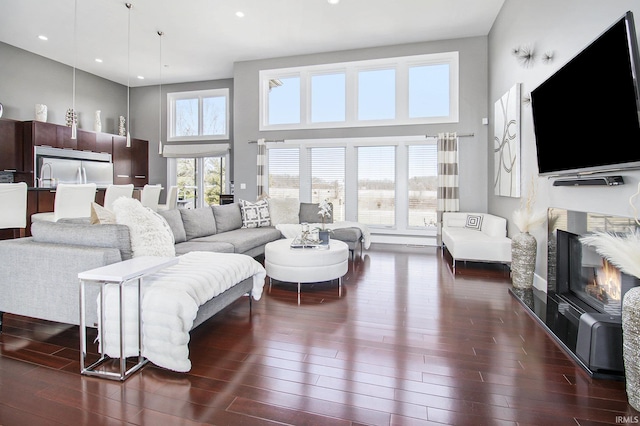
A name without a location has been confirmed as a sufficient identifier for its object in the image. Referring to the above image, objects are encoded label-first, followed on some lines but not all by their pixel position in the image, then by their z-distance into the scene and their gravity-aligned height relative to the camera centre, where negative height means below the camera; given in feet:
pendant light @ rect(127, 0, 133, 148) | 16.96 +9.84
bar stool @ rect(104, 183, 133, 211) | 16.74 +0.62
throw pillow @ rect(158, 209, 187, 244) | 13.17 -0.71
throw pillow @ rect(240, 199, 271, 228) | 18.12 -0.46
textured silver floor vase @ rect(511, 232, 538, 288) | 11.80 -1.86
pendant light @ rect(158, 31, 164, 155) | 29.12 +7.89
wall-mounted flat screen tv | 6.59 +2.29
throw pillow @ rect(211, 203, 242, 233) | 16.41 -0.58
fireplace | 7.87 -1.81
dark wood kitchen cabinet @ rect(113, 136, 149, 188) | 26.78 +3.45
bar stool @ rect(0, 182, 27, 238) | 14.25 -0.07
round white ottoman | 11.59 -2.00
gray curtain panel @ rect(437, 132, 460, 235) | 20.38 +2.07
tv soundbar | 7.49 +0.62
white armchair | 14.80 -1.58
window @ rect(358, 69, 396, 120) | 21.99 +7.13
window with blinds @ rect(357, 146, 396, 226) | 22.29 +1.36
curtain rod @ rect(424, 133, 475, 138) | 20.46 +4.21
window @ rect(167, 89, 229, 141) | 27.94 +7.42
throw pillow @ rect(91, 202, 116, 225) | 8.96 -0.29
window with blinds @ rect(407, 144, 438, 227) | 21.61 +1.37
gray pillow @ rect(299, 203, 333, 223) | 19.57 -0.48
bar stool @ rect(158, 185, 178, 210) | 20.49 +0.41
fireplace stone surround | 6.47 -2.28
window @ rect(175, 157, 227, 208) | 28.48 +2.11
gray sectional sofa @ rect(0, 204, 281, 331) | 7.27 -1.30
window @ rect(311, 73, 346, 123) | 22.91 +7.21
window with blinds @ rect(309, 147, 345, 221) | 23.12 +1.98
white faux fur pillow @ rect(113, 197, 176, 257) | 8.63 -0.63
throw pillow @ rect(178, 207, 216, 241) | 14.24 -0.74
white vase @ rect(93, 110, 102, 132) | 25.80 +6.05
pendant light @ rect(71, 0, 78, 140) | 16.81 +9.75
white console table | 6.21 -1.59
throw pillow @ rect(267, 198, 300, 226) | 18.94 -0.26
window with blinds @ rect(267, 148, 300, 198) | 23.94 +2.32
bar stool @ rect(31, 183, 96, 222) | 14.83 +0.12
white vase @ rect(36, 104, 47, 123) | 22.09 +5.90
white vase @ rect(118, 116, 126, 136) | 27.72 +6.23
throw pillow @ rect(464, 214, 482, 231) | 18.42 -0.84
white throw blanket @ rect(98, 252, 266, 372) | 6.45 -2.13
